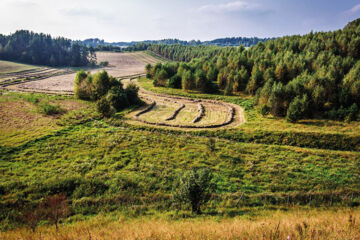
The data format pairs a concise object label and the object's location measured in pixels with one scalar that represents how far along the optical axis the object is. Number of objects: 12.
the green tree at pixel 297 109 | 41.22
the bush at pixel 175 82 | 78.28
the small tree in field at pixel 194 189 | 15.64
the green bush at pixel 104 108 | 44.09
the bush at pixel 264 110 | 46.19
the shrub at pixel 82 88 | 59.50
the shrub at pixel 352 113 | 40.62
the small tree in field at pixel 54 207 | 15.46
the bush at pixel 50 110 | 43.97
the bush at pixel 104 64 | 152.44
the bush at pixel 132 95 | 56.84
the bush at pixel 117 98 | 52.22
